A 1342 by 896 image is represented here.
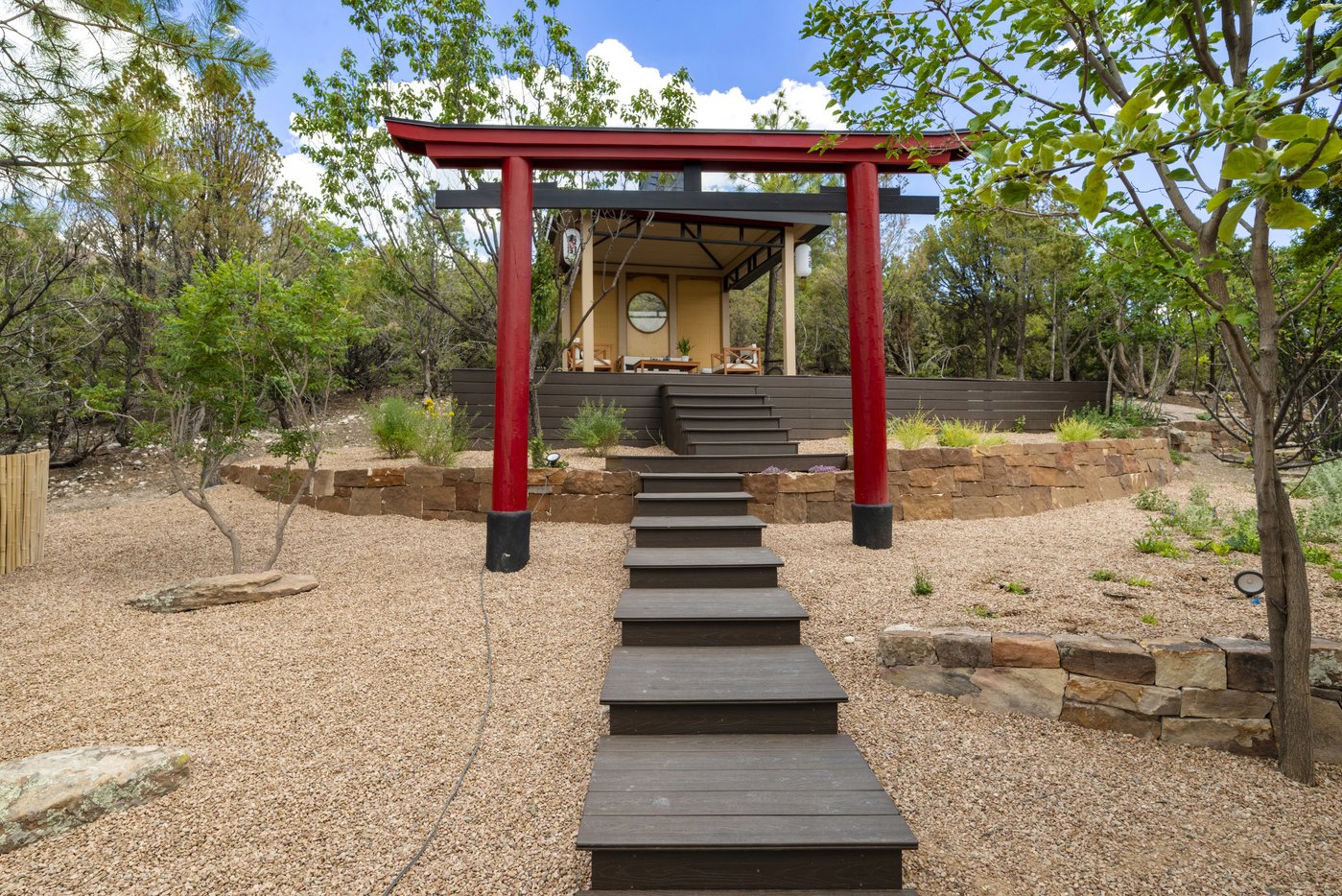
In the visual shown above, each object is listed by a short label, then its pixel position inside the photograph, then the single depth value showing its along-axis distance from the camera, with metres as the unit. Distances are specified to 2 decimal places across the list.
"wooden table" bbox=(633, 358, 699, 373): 10.64
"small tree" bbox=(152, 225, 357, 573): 3.90
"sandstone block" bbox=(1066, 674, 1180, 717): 2.56
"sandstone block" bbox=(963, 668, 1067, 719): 2.64
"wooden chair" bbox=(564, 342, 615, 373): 10.28
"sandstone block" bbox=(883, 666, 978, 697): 2.73
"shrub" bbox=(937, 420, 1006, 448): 6.64
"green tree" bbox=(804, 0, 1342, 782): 1.35
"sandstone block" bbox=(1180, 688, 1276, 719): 2.52
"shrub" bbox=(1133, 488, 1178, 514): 5.88
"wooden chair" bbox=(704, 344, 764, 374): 11.08
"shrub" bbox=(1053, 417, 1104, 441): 7.36
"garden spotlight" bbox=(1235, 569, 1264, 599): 3.17
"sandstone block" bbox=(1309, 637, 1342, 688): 2.47
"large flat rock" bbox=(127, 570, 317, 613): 3.83
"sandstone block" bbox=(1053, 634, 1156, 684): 2.57
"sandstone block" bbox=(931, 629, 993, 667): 2.71
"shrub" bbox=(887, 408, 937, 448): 6.57
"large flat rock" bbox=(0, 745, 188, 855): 1.89
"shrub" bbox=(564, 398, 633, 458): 7.33
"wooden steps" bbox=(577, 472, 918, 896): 1.71
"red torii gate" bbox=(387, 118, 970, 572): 4.66
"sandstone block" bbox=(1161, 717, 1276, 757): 2.51
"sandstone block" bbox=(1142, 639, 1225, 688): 2.54
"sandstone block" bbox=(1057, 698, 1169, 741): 2.57
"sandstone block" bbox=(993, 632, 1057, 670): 2.65
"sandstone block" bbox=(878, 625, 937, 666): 2.79
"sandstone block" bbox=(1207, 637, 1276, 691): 2.51
